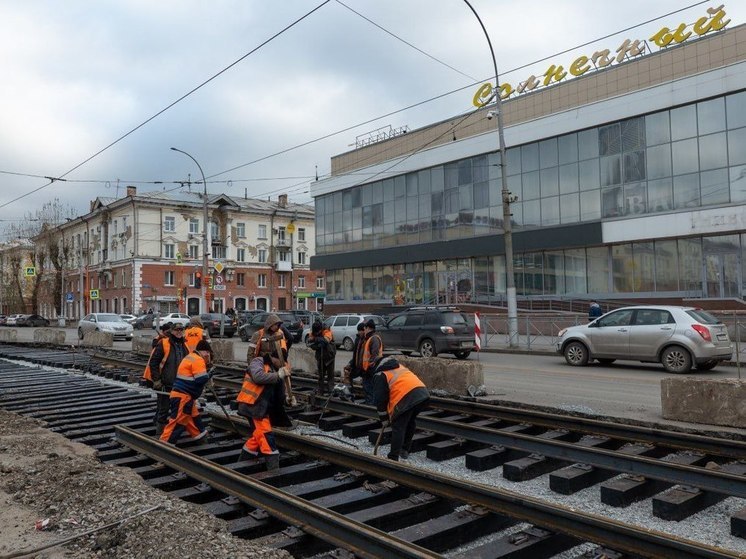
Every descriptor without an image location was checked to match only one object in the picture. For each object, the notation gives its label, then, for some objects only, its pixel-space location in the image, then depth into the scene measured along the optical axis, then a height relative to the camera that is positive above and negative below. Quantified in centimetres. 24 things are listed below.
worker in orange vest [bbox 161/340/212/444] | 788 -109
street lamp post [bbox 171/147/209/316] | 3247 +394
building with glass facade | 2752 +561
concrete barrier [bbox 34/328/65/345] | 2720 -100
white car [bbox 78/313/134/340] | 3488 -72
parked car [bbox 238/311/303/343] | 3133 -86
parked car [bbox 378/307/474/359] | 2033 -91
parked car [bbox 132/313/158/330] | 5094 -91
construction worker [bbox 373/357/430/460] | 696 -102
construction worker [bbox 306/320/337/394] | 1124 -82
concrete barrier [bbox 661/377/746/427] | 858 -143
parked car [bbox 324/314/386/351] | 2580 -91
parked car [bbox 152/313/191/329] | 4457 -46
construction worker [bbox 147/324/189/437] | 870 -77
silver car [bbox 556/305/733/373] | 1536 -100
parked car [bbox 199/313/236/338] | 3616 -91
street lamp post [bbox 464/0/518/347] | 2353 +156
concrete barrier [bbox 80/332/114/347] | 2569 -113
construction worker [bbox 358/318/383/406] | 997 -73
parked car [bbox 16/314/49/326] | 6312 -72
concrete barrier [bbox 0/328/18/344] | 3156 -107
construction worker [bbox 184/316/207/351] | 906 -36
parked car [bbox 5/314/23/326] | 6431 -61
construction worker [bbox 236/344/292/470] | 686 -108
